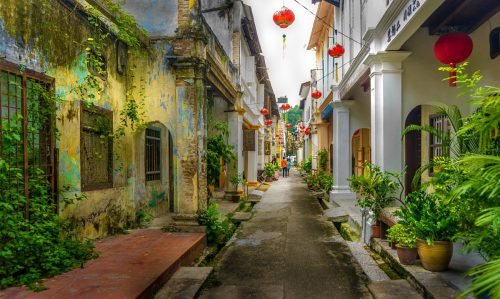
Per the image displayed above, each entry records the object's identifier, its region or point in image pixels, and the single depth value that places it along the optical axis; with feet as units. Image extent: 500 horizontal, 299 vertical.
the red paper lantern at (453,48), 18.24
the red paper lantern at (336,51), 32.68
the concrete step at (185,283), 15.83
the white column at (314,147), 76.48
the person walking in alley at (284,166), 103.24
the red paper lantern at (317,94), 54.82
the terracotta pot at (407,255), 17.90
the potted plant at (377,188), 22.03
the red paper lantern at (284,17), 28.66
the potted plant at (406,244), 17.65
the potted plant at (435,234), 16.26
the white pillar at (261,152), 83.30
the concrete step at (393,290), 15.30
